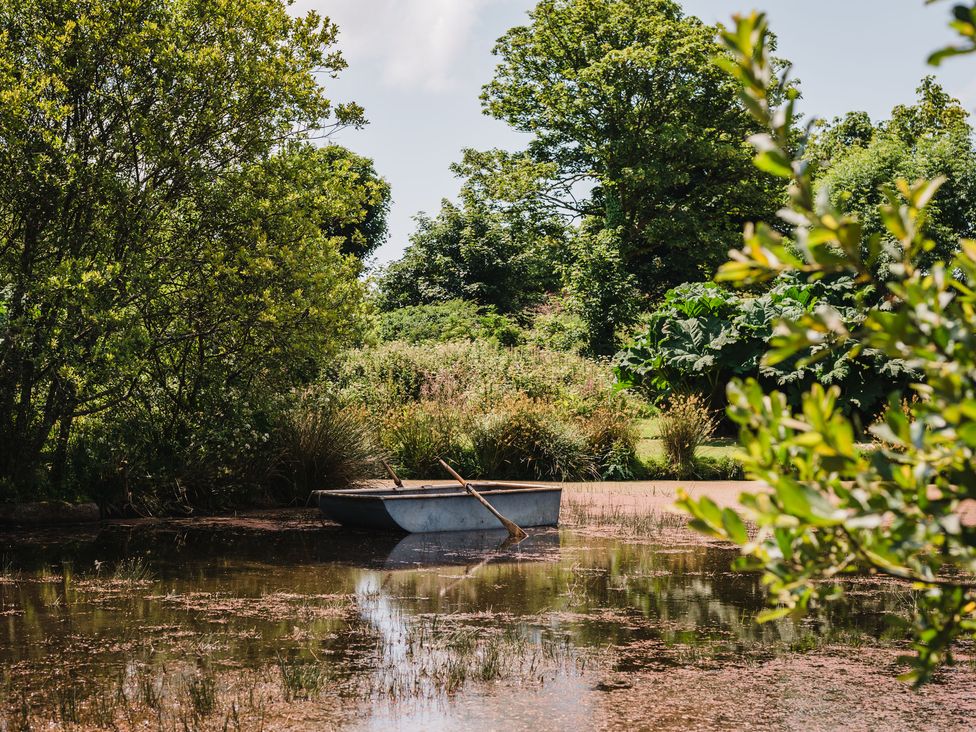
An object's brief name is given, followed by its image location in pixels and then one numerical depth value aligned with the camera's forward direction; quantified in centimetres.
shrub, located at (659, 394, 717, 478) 1623
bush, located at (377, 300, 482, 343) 2848
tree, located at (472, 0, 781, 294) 3133
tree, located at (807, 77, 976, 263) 2638
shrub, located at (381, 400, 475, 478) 1628
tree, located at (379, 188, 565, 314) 3312
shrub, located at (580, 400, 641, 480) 1659
